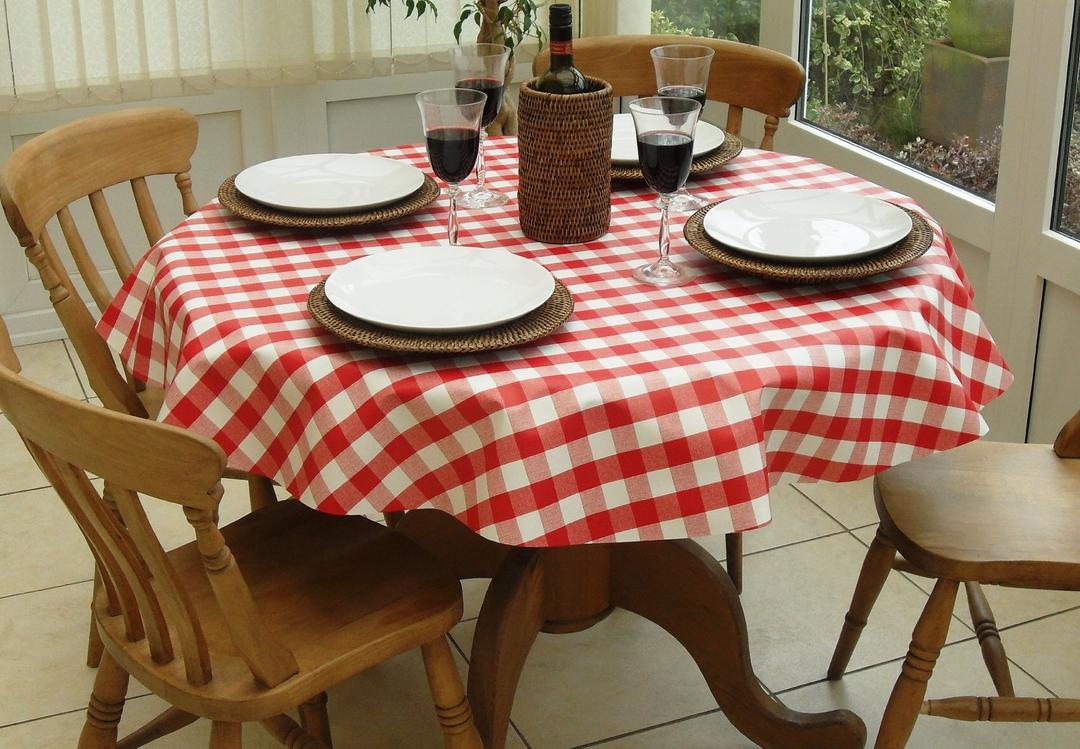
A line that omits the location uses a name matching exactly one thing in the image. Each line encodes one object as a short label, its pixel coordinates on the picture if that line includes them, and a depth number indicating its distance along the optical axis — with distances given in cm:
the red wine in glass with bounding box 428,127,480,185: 156
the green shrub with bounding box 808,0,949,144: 265
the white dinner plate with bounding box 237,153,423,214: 173
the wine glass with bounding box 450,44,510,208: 179
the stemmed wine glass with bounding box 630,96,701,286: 149
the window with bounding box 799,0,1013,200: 247
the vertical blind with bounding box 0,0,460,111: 292
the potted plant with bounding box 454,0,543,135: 303
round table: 128
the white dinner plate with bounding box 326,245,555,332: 137
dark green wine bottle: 151
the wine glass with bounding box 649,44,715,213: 175
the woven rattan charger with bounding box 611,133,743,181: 189
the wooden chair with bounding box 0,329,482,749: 116
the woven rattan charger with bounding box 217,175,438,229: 169
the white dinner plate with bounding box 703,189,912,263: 153
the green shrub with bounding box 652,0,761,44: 320
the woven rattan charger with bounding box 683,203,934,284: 147
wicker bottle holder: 159
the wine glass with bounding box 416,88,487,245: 155
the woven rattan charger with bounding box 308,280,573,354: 132
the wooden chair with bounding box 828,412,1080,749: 155
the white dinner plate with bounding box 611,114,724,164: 193
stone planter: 245
